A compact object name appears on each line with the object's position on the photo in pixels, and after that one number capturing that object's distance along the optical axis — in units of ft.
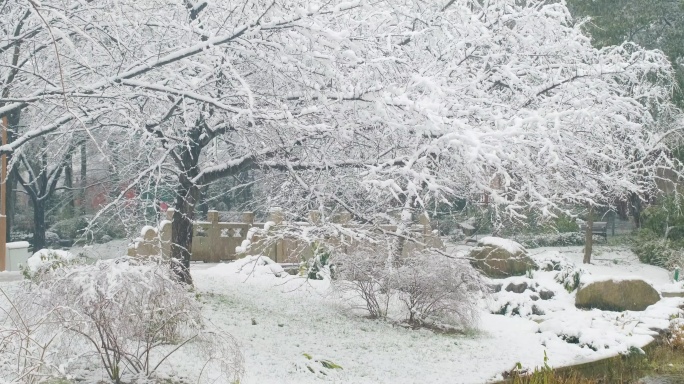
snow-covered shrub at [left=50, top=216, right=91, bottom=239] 94.17
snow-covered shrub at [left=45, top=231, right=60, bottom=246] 95.81
